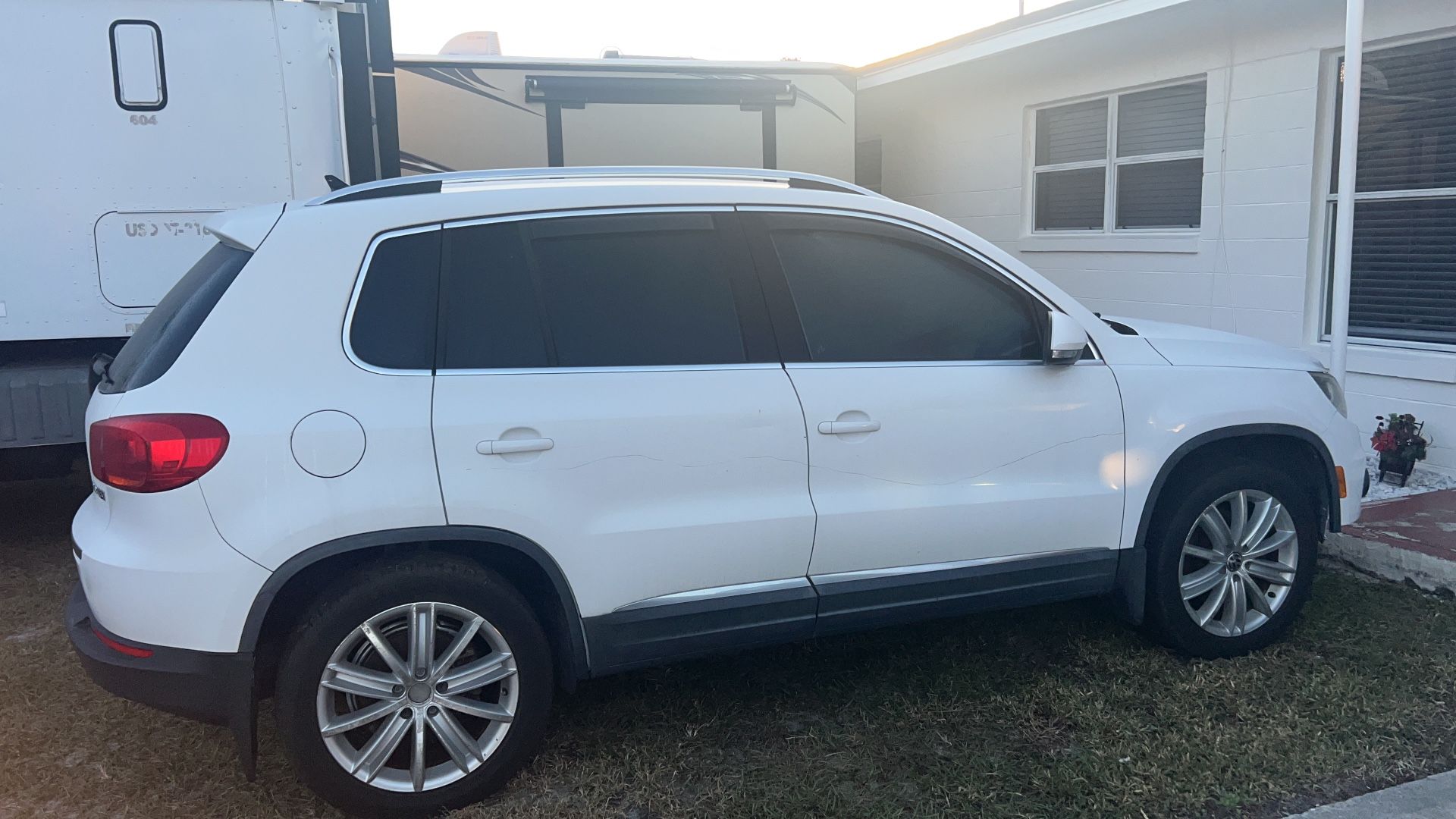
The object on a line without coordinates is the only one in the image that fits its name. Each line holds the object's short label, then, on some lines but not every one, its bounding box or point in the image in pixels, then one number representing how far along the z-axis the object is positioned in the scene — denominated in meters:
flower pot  6.39
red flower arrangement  6.40
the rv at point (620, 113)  8.85
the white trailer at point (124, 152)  5.41
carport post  5.12
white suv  3.01
